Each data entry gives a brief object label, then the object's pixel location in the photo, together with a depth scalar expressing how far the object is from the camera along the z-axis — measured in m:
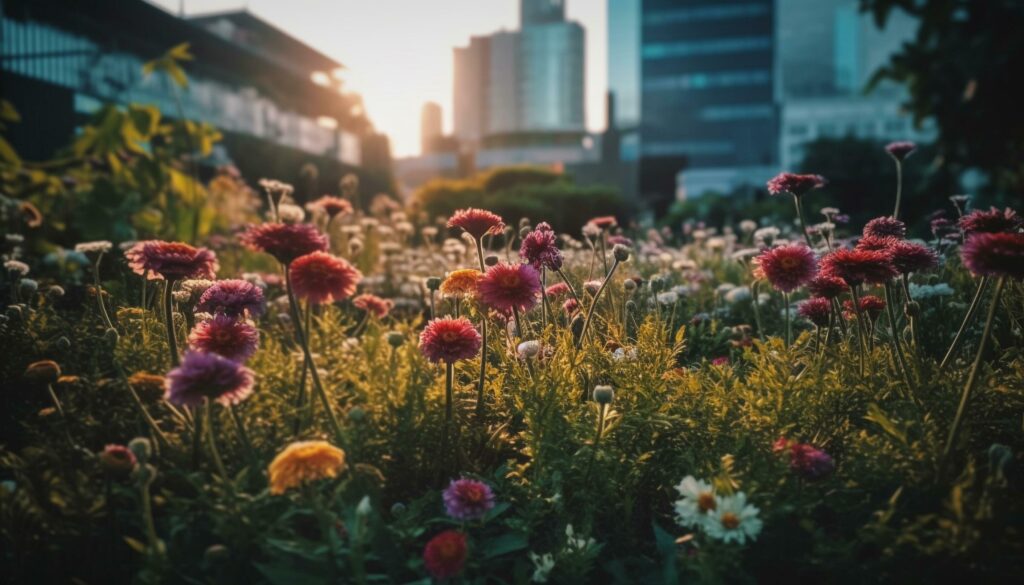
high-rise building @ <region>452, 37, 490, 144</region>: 118.91
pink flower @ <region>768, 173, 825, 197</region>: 0.86
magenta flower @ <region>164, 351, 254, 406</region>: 0.48
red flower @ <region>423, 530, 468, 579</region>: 0.49
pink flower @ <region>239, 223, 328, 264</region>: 0.53
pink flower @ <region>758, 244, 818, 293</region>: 0.65
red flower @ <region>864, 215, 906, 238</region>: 0.85
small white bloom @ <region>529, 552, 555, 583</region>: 0.55
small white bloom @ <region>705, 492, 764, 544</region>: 0.50
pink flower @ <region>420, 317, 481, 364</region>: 0.63
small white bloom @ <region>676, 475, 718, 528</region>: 0.52
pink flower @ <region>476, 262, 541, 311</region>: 0.67
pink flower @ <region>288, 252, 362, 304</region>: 0.57
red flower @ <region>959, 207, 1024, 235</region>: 0.74
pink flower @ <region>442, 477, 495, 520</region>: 0.54
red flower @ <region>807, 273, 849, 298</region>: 0.73
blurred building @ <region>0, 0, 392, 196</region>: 9.76
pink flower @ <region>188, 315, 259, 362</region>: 0.57
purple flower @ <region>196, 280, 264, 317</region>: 0.65
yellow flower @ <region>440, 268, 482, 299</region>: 0.74
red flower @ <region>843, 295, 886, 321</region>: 0.84
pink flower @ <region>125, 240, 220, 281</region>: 0.60
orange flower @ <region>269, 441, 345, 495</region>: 0.46
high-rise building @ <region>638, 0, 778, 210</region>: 62.42
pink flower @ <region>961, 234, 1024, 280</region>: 0.52
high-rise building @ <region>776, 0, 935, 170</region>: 81.68
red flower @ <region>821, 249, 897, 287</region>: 0.64
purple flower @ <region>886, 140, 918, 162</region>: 0.99
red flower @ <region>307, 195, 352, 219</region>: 1.44
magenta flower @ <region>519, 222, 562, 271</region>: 0.77
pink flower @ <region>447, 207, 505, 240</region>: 0.77
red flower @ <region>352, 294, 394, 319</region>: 1.00
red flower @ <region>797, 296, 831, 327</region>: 0.81
